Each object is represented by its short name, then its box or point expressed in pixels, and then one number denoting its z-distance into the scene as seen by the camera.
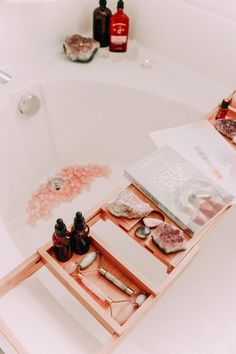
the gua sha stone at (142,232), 0.83
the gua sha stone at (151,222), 0.85
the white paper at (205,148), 1.00
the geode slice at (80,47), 1.51
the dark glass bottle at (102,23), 1.54
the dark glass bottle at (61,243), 0.77
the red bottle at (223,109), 1.14
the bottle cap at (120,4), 1.44
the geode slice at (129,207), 0.85
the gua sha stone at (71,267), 0.79
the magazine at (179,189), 0.86
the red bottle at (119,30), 1.49
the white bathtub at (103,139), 1.25
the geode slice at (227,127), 1.09
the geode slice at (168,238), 0.80
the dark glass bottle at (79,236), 0.79
